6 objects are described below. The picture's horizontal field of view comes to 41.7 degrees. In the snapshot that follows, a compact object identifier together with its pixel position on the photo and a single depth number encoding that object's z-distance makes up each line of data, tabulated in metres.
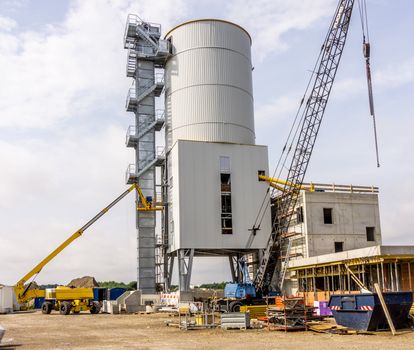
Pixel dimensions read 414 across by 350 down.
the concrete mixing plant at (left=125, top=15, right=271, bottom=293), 48.34
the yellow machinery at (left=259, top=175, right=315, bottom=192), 48.98
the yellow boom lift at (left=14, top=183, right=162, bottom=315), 45.72
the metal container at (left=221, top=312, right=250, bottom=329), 26.69
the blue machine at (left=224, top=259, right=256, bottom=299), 40.78
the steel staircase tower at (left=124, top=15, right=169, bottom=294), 53.47
